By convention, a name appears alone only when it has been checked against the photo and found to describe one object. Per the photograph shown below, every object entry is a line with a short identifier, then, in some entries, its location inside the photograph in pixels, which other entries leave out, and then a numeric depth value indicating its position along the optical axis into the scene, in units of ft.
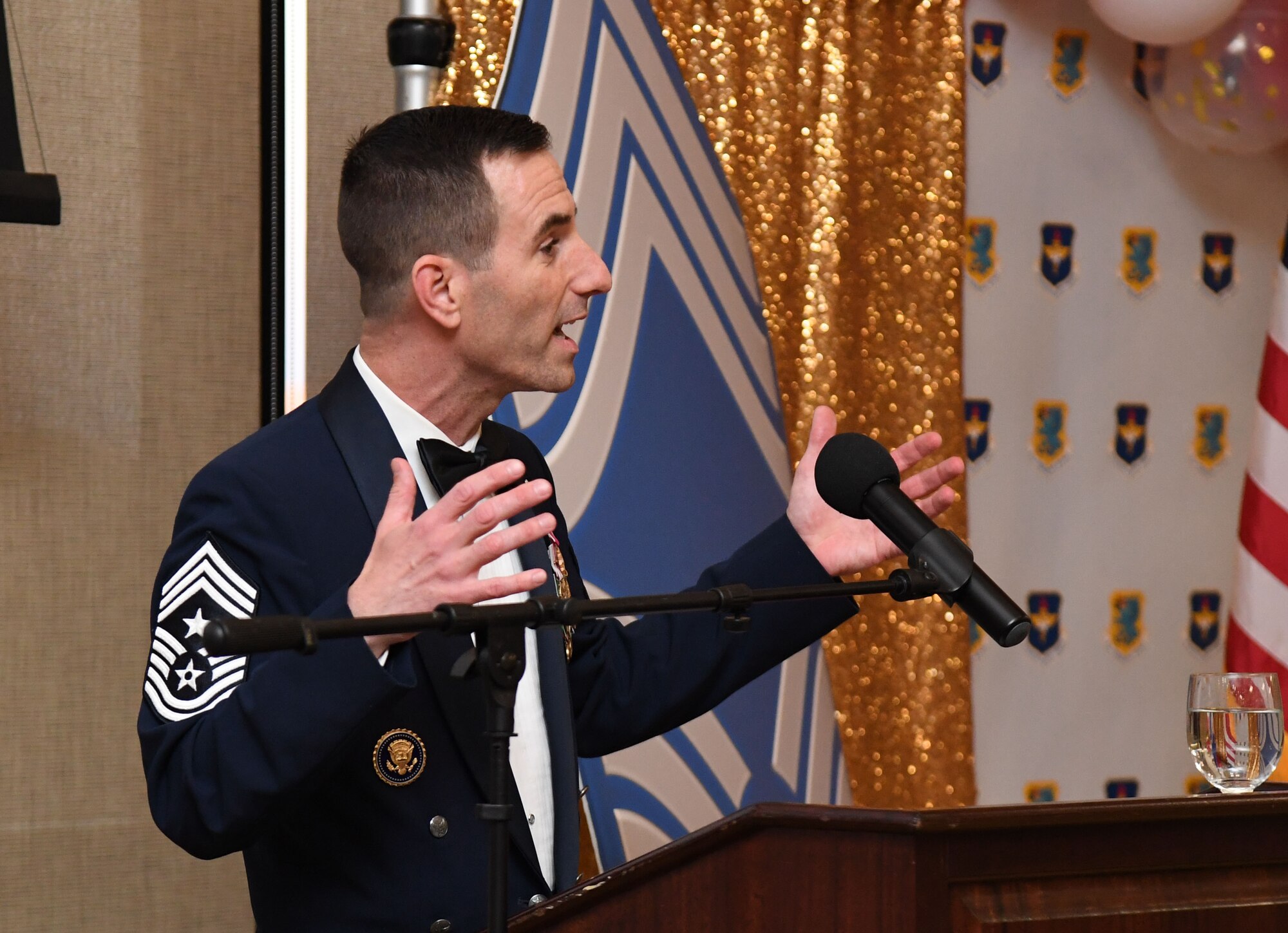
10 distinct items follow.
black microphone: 9.60
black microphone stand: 9.05
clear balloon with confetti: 14.39
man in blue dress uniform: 9.77
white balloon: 13.95
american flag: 14.85
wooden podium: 9.26
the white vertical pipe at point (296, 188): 12.20
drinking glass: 10.26
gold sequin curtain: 14.00
